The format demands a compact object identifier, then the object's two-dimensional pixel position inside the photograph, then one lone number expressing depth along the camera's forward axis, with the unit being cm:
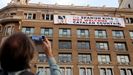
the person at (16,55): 215
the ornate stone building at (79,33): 3325
